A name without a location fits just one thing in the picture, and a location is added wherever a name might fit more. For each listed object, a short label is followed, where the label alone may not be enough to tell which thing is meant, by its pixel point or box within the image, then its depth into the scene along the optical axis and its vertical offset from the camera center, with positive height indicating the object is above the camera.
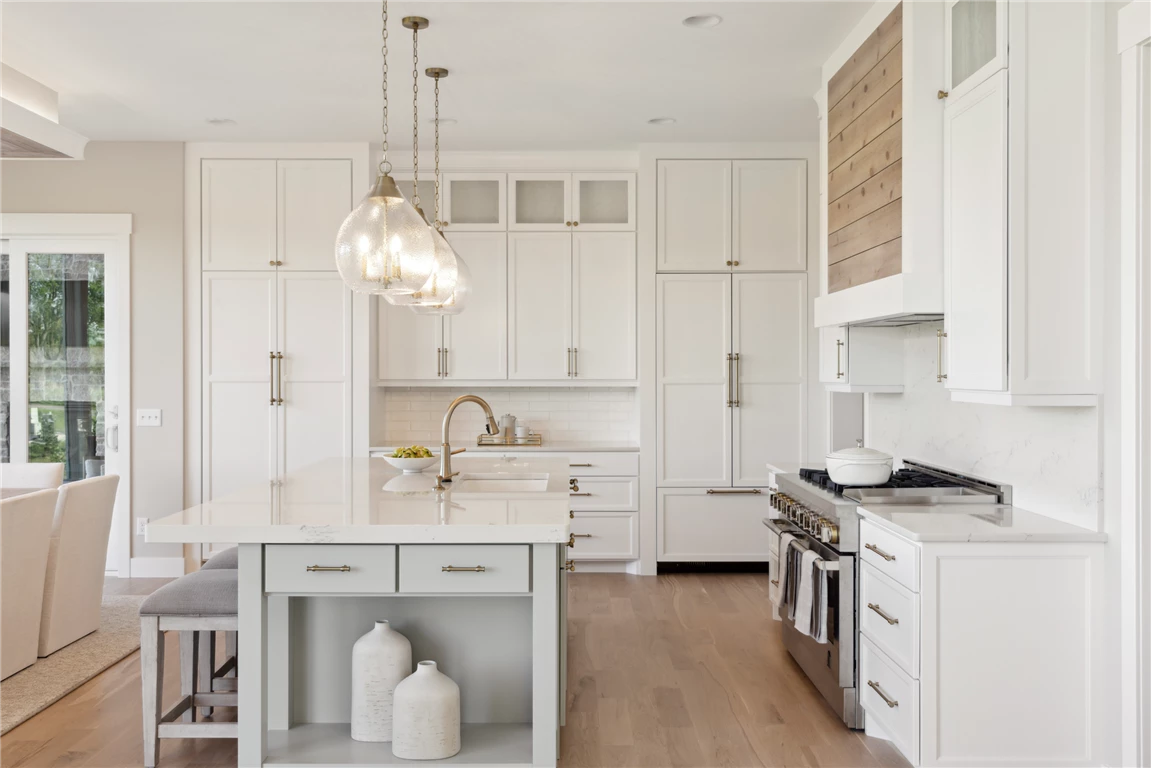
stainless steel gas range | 3.03 -0.57
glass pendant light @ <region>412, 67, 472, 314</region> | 3.30 +0.37
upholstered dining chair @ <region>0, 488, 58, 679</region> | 3.50 -0.81
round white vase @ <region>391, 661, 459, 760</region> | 2.50 -1.00
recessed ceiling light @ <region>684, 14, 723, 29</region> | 3.60 +1.57
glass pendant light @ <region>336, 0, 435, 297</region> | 2.68 +0.44
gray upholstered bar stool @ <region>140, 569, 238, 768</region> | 2.71 -0.78
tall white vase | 2.62 -0.92
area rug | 3.24 -1.24
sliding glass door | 5.42 +0.18
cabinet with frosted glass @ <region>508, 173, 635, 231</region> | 5.69 +1.26
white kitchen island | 2.36 -0.68
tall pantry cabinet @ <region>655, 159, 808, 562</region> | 5.49 +0.26
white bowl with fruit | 3.42 -0.31
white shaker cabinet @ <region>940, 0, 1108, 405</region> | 2.56 +0.55
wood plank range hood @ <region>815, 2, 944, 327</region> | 2.99 +0.84
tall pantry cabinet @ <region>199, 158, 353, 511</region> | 5.48 +0.61
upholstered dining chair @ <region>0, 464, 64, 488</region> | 4.41 -0.49
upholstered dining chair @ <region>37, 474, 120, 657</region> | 3.83 -0.84
